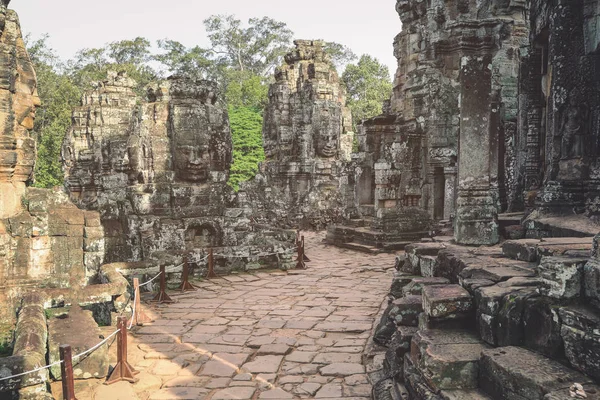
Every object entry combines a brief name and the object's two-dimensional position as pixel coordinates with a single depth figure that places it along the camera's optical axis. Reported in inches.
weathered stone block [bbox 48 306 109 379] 191.3
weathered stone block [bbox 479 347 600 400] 107.8
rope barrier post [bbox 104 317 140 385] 196.1
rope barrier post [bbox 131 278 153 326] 278.4
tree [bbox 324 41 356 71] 1967.3
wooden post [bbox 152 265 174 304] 328.2
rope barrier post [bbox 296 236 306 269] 456.1
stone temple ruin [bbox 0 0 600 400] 133.3
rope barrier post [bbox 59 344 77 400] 162.7
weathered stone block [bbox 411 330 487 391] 133.7
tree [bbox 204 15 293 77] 1831.9
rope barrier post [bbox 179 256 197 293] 361.4
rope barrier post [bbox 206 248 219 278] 397.7
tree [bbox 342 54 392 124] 1642.5
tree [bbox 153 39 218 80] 1776.6
